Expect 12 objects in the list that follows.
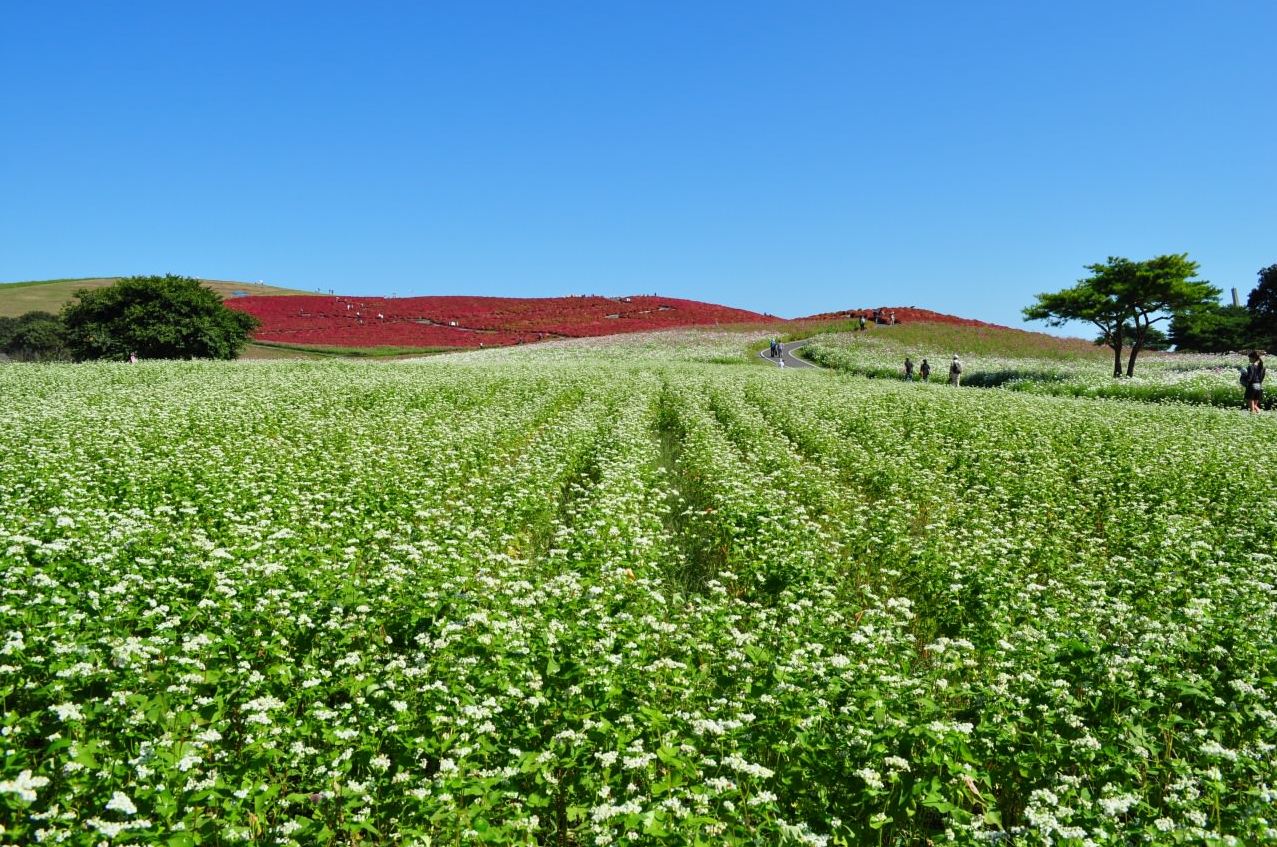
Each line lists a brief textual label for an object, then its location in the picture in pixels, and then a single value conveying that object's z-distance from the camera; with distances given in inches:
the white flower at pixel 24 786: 139.9
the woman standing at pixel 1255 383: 1023.0
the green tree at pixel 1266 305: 2365.9
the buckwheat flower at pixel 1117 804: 147.8
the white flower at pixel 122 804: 140.8
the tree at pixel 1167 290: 1685.5
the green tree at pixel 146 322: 1946.4
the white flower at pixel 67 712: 169.2
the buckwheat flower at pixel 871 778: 162.4
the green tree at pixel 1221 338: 2844.5
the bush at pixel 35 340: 2368.7
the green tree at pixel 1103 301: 1763.0
